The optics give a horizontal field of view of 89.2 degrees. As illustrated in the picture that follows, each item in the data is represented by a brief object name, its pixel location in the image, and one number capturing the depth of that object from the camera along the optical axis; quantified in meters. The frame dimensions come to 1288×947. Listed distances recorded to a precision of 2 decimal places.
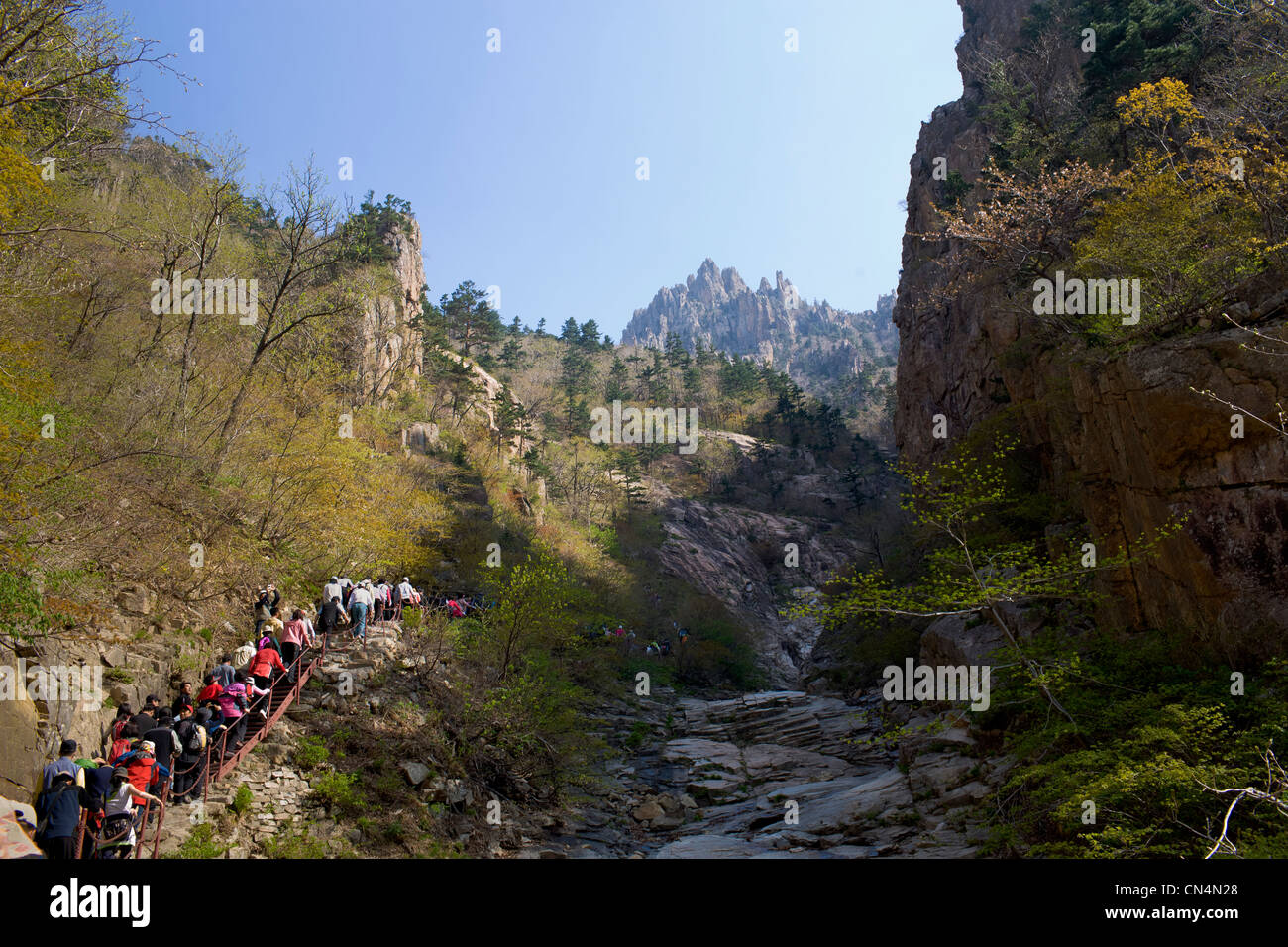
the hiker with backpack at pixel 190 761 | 10.12
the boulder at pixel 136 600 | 12.85
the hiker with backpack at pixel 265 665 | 12.93
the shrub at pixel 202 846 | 8.98
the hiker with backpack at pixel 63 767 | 7.48
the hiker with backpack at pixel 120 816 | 7.77
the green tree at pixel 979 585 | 12.59
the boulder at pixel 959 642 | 19.25
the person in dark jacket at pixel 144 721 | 9.41
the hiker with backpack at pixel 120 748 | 8.57
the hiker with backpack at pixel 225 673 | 12.04
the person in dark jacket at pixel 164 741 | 9.36
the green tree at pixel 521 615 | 19.64
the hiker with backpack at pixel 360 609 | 17.62
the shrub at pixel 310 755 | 12.85
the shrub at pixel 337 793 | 12.45
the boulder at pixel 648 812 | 19.00
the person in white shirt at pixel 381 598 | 19.88
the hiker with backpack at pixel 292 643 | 14.55
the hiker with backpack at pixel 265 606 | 15.20
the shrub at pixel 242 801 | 10.79
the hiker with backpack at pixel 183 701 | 11.56
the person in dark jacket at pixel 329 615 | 17.47
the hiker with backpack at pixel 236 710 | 11.55
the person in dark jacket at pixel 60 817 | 6.93
